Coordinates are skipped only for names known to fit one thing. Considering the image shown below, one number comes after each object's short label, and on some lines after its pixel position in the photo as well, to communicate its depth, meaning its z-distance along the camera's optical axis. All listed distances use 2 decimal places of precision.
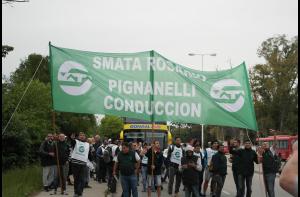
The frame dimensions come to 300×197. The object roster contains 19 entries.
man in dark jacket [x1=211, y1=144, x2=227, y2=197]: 15.15
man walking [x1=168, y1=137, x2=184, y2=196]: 16.33
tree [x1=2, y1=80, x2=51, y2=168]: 23.64
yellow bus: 28.23
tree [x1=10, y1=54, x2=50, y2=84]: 65.43
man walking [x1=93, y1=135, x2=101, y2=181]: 21.64
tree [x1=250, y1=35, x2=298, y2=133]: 61.34
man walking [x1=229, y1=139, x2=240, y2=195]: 14.69
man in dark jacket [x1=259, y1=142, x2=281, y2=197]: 14.06
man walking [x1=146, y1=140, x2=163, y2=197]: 15.20
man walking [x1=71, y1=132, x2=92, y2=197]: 14.14
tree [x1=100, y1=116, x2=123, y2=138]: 117.18
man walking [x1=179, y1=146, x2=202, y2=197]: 13.22
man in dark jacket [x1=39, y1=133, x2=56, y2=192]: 16.23
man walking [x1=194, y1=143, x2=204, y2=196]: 15.07
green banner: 11.15
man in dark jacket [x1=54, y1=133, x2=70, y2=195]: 15.82
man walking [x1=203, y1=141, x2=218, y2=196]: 16.31
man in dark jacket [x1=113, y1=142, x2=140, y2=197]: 12.59
